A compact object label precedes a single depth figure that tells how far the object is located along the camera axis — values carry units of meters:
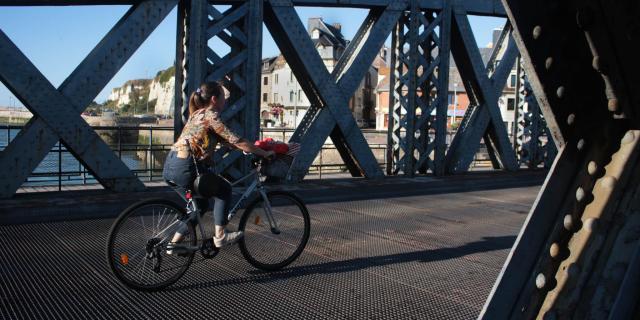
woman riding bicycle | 4.79
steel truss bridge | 1.72
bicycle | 4.53
